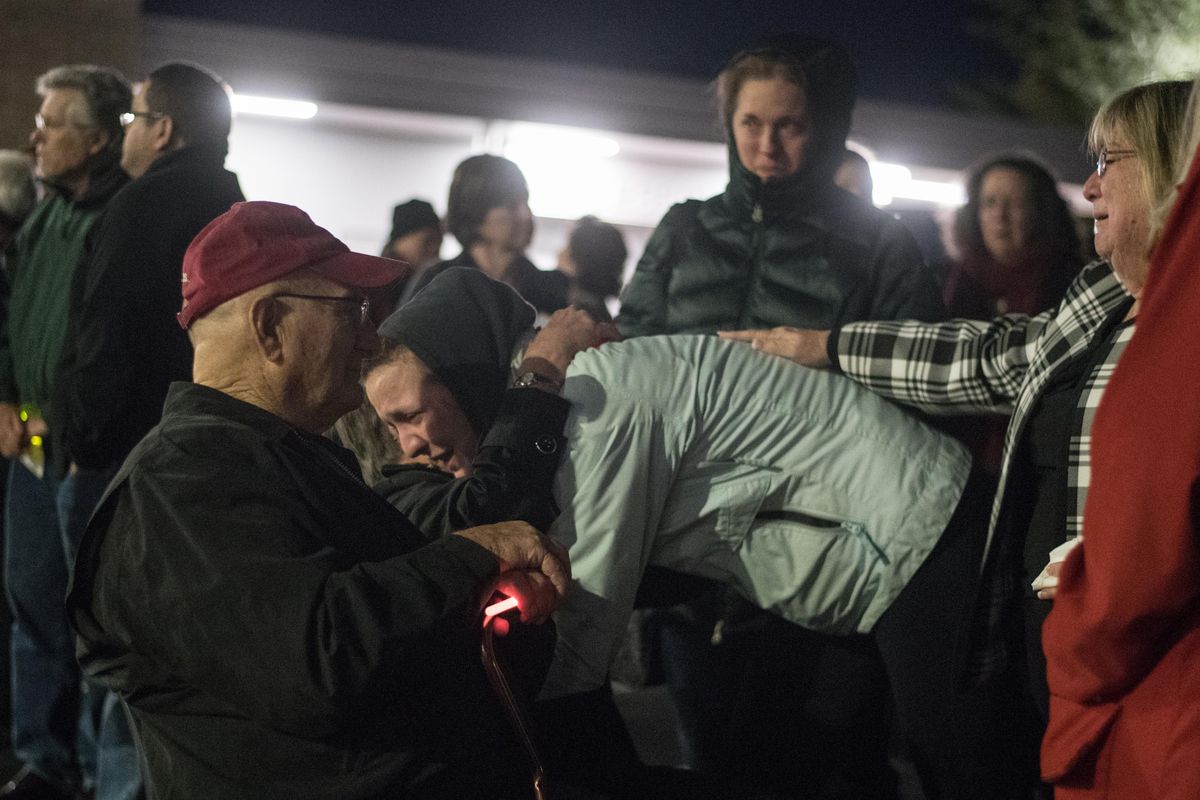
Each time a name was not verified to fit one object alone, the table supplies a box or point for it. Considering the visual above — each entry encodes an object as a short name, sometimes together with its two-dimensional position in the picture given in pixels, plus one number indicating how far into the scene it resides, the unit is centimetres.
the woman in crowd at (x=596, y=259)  591
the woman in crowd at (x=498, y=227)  462
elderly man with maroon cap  192
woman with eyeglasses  221
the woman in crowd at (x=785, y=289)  294
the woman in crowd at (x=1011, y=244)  432
